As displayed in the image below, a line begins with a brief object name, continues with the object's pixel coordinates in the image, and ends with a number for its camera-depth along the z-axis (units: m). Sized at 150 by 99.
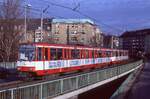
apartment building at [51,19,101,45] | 73.31
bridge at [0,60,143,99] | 8.96
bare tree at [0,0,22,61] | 28.84
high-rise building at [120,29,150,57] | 110.28
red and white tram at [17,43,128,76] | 17.12
